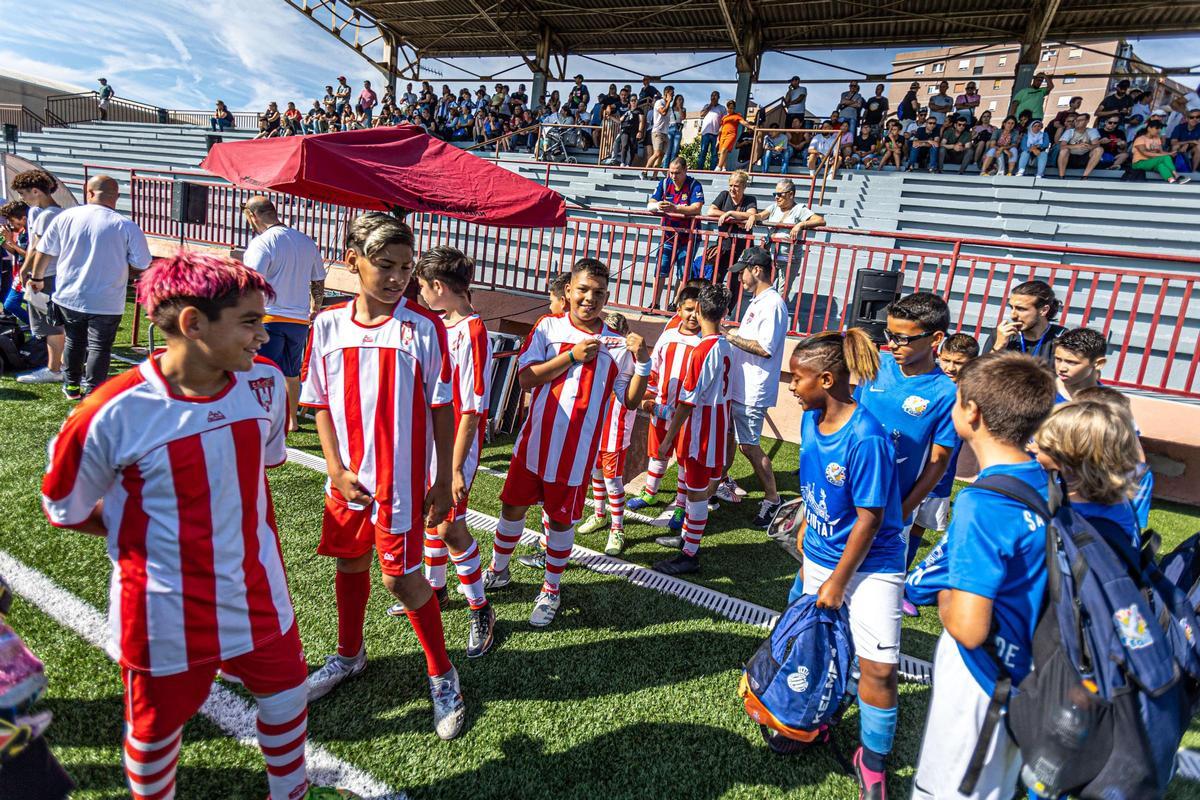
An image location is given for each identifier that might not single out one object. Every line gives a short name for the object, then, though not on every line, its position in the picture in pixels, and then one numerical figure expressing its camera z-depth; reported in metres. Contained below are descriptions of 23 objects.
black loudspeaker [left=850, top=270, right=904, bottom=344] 5.54
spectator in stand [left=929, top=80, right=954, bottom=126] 13.31
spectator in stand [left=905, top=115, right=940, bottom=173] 12.34
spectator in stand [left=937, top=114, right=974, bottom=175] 12.02
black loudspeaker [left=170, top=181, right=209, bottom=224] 9.38
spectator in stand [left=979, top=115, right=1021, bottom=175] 11.50
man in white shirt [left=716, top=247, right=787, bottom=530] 4.94
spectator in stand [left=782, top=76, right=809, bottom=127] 14.33
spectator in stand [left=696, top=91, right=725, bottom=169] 14.13
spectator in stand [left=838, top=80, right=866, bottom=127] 13.88
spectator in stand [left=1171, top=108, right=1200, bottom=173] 10.43
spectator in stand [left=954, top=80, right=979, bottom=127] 12.48
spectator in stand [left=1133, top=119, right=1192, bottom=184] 10.37
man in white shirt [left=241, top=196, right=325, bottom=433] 5.21
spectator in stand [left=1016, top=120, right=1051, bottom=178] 11.16
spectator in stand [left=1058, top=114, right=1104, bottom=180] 11.02
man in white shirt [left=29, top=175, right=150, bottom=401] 5.39
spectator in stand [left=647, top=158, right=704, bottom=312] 7.67
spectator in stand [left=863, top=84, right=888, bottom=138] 13.78
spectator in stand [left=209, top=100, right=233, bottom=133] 22.78
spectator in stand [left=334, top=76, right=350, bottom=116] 20.67
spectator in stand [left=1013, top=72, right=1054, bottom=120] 11.81
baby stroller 16.06
